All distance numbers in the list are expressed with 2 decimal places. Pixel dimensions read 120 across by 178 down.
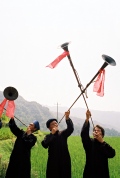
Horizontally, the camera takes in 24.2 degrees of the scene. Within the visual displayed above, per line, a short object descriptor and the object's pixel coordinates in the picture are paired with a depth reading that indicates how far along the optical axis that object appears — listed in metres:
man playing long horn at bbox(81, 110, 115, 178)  5.62
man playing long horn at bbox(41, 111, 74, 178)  5.83
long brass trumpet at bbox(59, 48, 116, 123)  6.23
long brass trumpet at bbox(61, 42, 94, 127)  6.39
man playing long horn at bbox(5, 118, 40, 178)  5.75
